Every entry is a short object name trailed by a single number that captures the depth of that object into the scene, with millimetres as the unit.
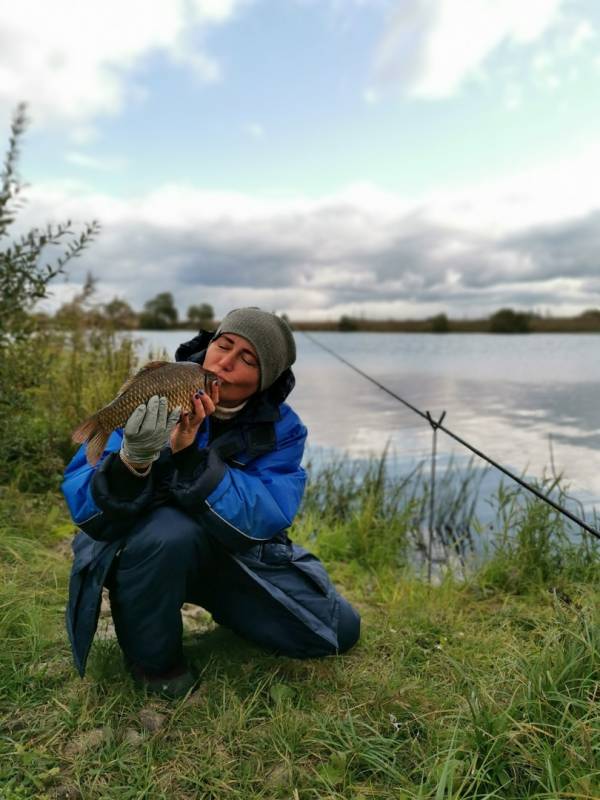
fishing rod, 2496
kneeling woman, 2275
